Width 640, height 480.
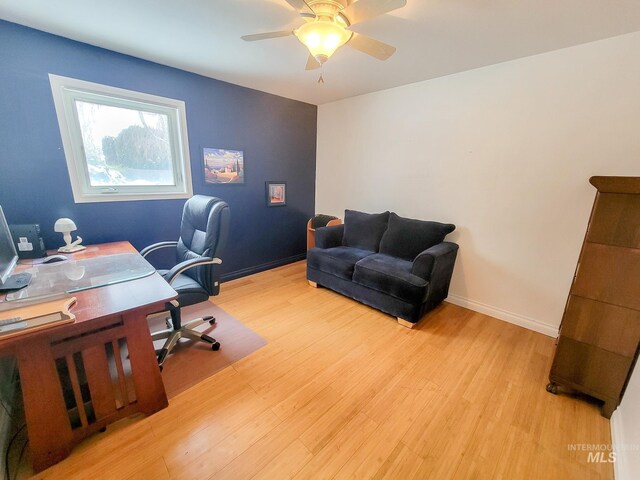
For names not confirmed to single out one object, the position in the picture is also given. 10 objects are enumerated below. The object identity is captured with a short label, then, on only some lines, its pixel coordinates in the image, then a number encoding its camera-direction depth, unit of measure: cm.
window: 211
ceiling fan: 123
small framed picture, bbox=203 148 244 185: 291
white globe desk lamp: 199
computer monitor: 133
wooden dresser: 135
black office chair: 181
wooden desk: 111
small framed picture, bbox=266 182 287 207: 351
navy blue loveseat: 229
